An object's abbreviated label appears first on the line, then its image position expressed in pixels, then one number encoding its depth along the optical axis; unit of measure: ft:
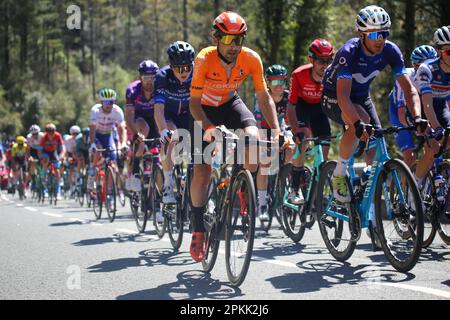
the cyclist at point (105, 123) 44.27
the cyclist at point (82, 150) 64.75
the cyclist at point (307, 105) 28.94
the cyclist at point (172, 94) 27.81
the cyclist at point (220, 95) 20.57
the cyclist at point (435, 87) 25.72
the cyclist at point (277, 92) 33.78
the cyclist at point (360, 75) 21.42
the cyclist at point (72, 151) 71.10
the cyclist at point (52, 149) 65.87
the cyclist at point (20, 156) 78.17
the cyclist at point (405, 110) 28.43
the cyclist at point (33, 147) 70.77
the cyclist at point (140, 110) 35.35
